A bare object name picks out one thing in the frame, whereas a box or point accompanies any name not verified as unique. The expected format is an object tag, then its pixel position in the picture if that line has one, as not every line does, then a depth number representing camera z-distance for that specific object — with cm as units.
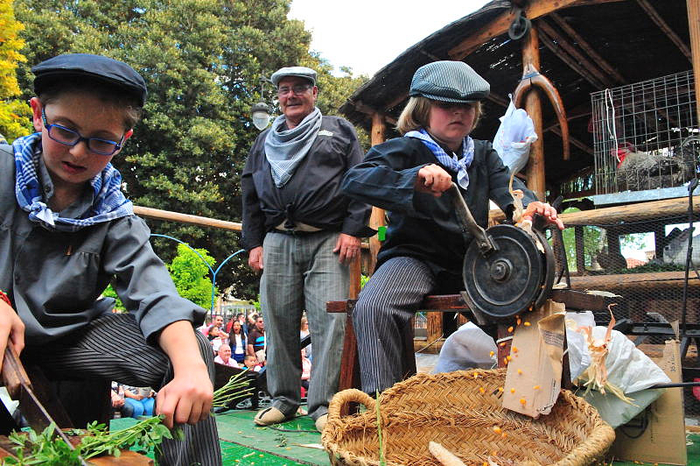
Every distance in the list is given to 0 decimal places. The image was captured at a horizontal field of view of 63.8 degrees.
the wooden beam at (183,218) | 387
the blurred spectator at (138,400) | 543
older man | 330
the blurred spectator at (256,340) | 935
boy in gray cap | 227
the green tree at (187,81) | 1770
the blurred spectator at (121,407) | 510
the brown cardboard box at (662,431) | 230
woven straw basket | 183
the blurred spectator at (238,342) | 902
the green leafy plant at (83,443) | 100
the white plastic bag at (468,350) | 286
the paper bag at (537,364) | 191
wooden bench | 200
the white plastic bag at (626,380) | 232
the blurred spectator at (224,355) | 708
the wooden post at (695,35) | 488
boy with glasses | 149
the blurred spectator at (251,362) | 815
